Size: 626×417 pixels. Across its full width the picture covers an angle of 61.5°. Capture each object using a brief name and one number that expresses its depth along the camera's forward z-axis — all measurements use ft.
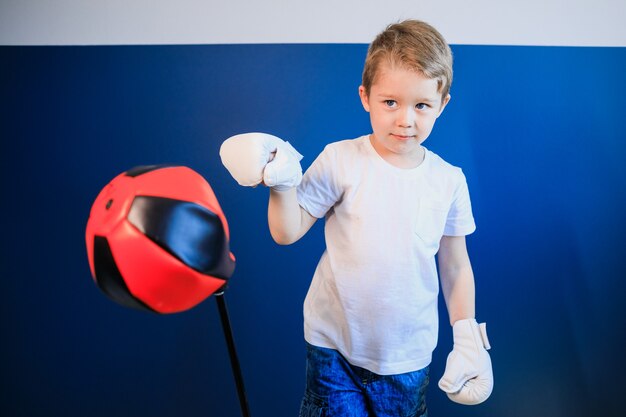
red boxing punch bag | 2.01
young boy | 2.98
